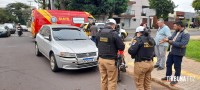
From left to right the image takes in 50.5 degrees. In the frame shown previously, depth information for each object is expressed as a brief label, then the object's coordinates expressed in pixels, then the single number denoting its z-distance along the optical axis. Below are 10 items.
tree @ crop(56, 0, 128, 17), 26.93
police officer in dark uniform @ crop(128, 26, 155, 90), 4.34
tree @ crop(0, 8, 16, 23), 67.81
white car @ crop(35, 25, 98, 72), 6.71
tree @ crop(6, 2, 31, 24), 82.84
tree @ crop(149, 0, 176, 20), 40.75
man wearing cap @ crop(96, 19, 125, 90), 4.51
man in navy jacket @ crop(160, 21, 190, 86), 5.34
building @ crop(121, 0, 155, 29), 45.78
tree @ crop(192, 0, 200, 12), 18.90
